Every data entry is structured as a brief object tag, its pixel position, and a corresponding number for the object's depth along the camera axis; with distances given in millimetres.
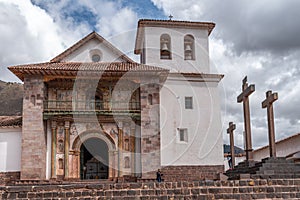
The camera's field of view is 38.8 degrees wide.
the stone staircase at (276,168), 12922
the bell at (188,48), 22844
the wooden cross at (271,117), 14633
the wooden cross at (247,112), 15751
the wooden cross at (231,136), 18484
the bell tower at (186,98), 20969
